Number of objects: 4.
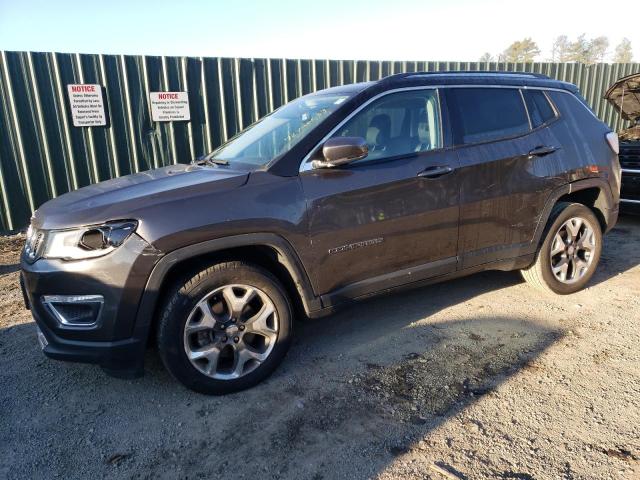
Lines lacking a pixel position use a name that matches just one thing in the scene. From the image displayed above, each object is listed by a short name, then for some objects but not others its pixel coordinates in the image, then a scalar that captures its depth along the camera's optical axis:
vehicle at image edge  6.08
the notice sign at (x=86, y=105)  6.66
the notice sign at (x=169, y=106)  7.12
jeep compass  2.51
